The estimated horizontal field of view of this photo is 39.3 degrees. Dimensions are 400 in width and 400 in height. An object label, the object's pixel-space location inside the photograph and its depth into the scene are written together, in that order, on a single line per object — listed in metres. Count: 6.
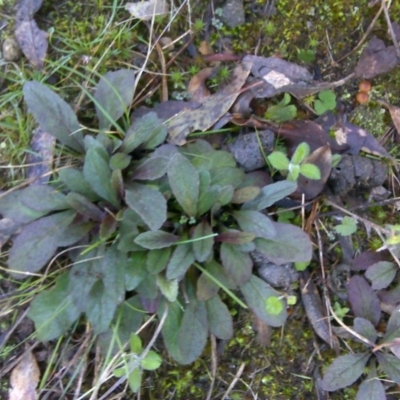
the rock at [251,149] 0.37
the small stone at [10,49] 0.36
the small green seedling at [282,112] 0.37
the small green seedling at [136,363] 0.33
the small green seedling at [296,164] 0.34
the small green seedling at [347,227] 0.37
